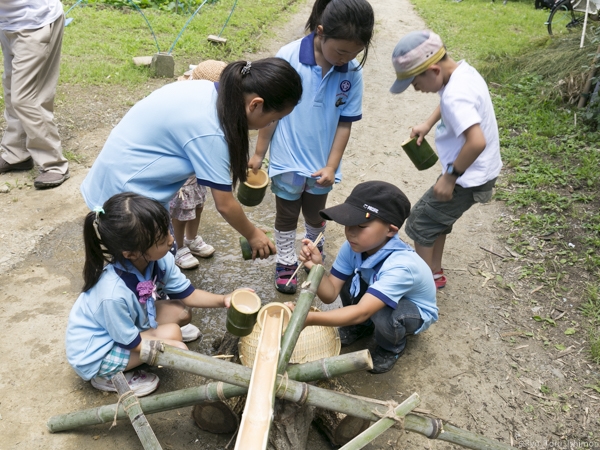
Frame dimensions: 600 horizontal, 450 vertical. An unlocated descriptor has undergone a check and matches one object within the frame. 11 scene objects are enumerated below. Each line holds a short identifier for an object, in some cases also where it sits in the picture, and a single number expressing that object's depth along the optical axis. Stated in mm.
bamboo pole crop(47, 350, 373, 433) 2162
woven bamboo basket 2604
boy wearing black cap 2662
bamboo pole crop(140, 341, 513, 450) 2121
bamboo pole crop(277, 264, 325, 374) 2183
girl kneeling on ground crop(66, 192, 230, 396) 2367
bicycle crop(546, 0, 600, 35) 8220
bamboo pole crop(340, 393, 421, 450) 2051
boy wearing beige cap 2807
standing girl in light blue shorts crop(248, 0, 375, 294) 2990
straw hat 3502
